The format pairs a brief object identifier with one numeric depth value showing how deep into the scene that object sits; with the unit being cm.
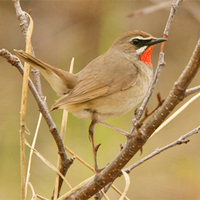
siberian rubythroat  595
